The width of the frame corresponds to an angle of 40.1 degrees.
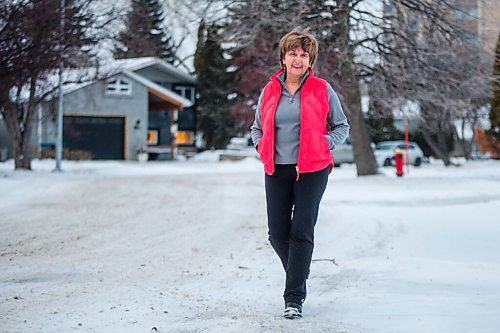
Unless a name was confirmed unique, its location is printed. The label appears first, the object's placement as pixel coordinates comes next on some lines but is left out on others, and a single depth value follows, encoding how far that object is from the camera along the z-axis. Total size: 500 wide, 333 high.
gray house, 37.22
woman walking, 4.41
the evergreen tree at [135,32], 23.72
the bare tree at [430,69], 16.12
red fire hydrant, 20.29
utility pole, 22.34
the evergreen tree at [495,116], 26.98
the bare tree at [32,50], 14.63
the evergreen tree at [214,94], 47.62
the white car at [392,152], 34.88
